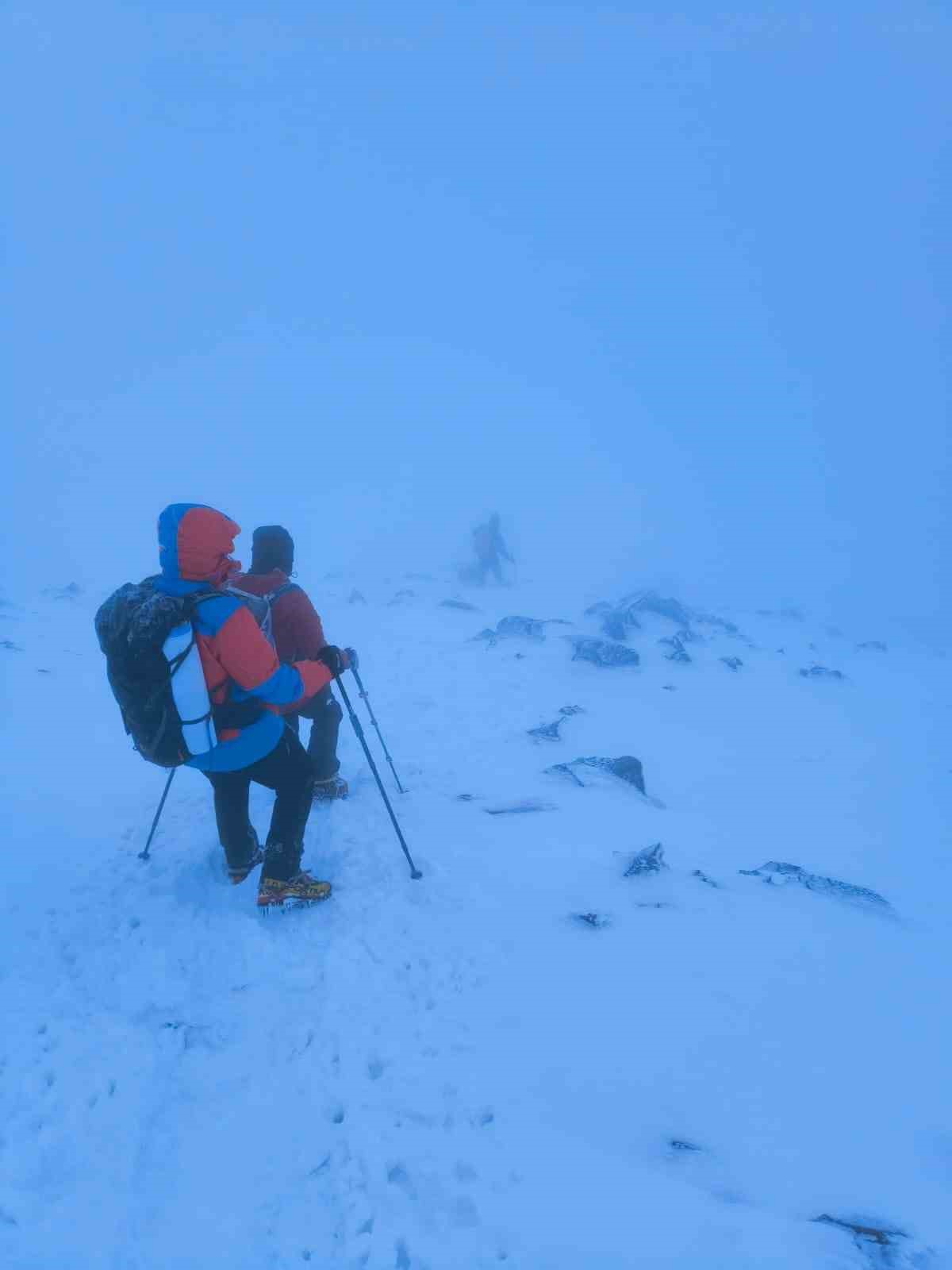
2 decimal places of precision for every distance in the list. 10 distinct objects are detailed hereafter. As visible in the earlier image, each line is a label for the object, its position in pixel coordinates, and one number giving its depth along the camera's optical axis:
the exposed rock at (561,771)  10.65
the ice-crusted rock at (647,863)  7.17
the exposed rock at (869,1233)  3.41
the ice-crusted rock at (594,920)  6.12
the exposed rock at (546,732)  13.03
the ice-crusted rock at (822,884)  7.84
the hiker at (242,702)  4.48
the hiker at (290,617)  6.61
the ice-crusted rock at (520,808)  8.82
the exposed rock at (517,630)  20.64
